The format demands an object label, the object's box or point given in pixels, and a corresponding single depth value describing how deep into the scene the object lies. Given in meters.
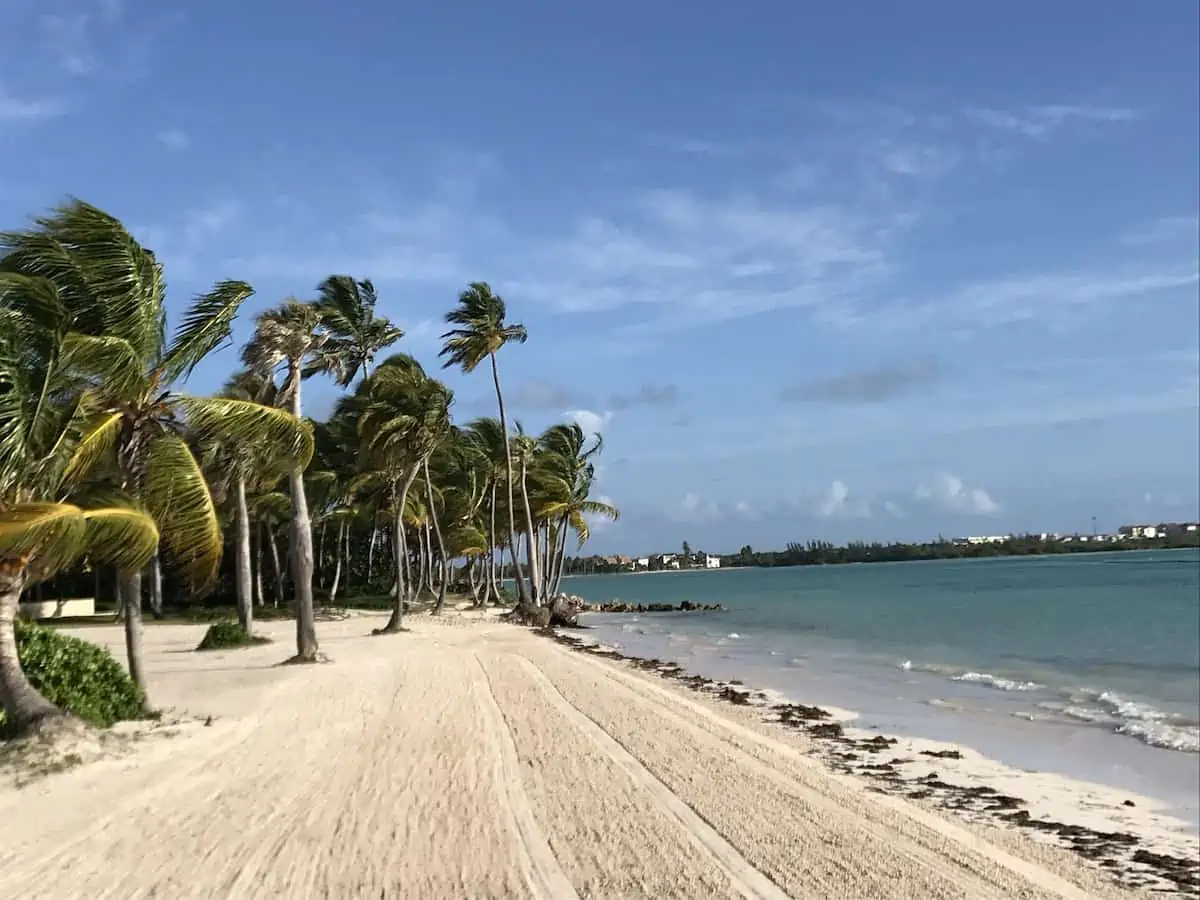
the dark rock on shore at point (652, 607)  55.84
